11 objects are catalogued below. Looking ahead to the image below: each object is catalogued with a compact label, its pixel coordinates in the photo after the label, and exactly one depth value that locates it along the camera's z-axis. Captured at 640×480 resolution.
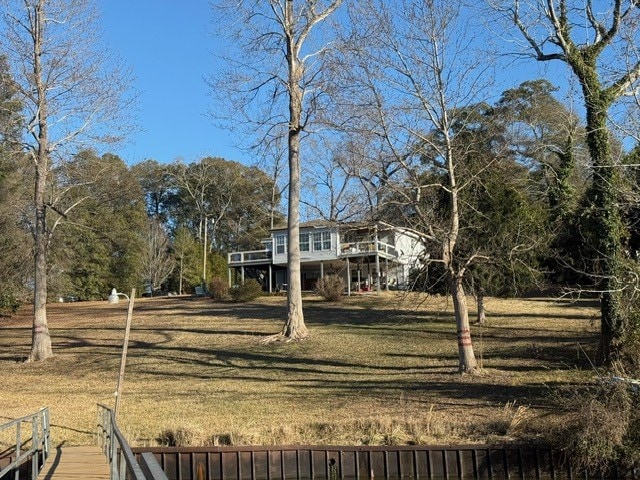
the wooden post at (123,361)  14.98
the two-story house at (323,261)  47.91
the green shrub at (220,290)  47.25
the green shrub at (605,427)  13.06
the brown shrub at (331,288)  40.62
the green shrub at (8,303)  41.28
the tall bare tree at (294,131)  28.09
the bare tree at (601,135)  18.97
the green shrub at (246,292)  43.66
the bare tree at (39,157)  27.17
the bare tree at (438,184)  19.84
